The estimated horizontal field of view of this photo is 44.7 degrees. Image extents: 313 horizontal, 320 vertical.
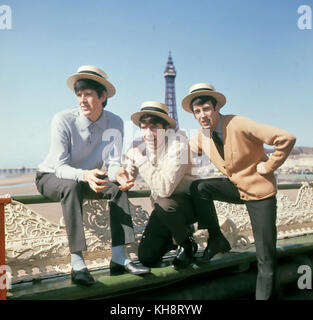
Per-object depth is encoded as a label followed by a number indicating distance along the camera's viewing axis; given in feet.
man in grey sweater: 7.86
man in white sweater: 8.13
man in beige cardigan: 8.55
